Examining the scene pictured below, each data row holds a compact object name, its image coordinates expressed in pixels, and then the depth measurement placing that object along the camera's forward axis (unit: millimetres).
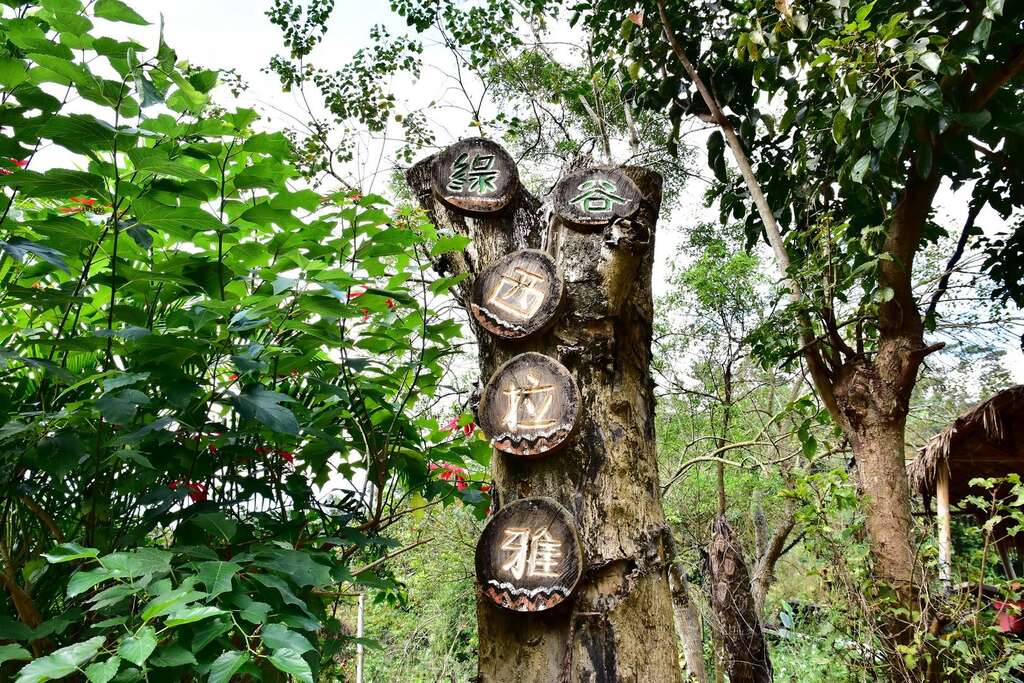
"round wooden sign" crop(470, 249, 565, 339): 1812
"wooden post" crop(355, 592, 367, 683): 4098
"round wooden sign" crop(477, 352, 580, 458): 1684
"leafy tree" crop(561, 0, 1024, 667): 2559
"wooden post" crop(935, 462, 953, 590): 2951
